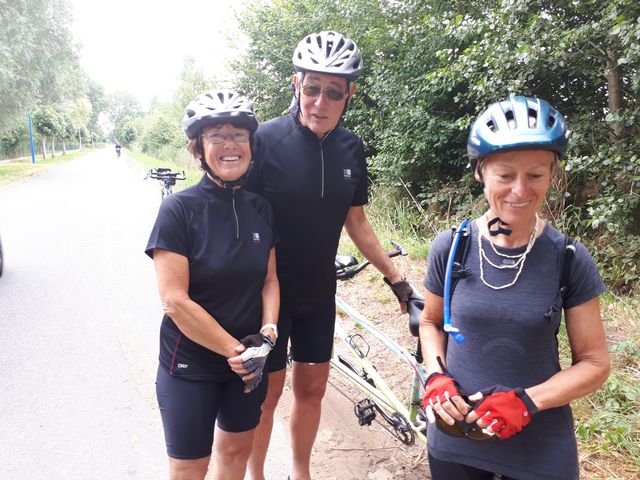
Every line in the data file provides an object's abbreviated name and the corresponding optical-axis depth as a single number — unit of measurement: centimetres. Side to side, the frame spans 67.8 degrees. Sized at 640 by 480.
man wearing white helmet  233
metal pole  3468
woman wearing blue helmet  142
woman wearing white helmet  190
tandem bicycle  268
